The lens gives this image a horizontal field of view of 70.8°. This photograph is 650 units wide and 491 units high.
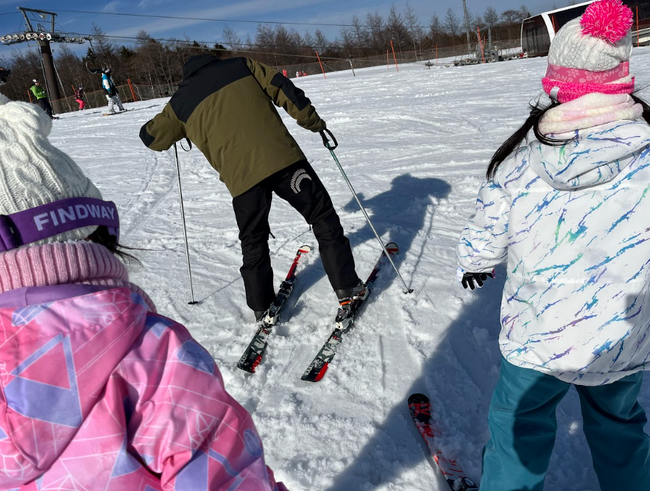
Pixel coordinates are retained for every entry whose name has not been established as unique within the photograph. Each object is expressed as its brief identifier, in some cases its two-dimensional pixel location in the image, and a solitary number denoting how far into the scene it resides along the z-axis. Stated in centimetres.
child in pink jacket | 85
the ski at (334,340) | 262
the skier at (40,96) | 1717
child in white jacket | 125
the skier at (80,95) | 2772
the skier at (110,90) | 1748
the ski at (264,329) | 275
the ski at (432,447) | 187
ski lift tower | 3033
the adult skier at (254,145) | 278
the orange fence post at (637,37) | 1812
